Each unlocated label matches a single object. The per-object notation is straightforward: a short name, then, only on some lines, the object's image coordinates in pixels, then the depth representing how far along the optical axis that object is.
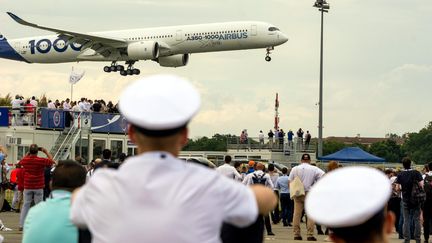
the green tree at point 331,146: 178.38
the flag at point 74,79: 57.67
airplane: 64.25
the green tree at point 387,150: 173.12
